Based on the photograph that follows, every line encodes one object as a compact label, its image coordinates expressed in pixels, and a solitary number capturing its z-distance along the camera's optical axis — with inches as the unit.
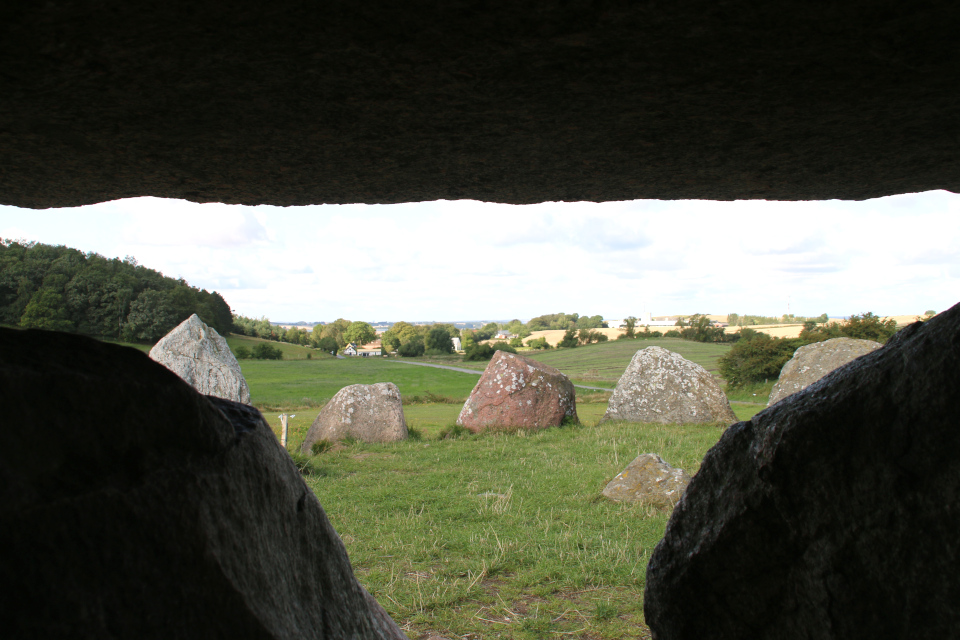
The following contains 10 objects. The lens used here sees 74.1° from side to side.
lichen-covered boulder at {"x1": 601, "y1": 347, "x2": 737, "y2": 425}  576.4
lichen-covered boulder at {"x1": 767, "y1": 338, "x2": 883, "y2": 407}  595.5
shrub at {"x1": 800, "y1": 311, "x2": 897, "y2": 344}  937.5
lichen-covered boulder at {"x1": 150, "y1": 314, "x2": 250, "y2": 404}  452.4
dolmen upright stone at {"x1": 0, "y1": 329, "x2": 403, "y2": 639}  55.2
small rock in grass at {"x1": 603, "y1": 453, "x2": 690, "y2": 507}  272.2
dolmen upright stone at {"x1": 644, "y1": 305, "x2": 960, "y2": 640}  75.4
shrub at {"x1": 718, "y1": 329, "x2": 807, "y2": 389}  1003.3
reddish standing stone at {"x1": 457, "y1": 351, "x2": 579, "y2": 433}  528.1
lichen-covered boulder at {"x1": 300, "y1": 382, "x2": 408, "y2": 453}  484.4
